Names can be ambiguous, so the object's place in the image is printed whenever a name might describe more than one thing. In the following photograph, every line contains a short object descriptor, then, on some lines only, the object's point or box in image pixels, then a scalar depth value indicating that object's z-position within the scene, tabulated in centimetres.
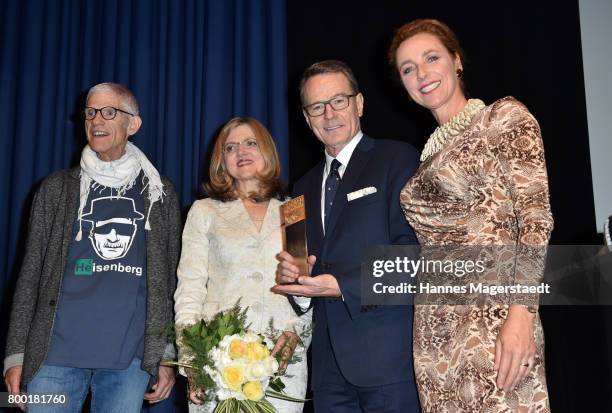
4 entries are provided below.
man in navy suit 188
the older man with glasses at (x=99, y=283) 229
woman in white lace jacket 224
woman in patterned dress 153
